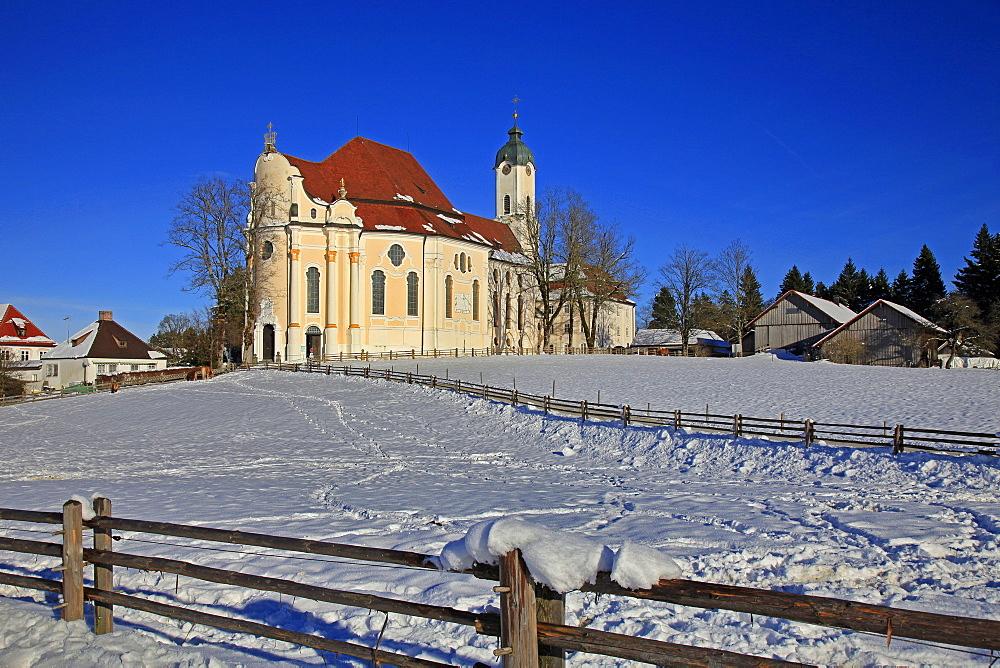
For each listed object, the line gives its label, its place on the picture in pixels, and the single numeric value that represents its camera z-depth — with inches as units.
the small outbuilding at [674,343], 2822.3
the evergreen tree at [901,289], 2679.6
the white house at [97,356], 2257.6
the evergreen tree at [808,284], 3673.7
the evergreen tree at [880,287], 2984.7
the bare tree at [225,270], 1713.8
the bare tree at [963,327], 1700.3
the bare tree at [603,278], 2218.3
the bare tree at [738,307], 2426.2
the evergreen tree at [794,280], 3656.5
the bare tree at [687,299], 2450.8
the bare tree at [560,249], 2194.9
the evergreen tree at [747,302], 2464.8
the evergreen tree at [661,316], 3520.4
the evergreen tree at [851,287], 3095.5
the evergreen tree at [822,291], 3331.9
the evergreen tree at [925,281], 2529.5
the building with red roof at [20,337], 2753.4
